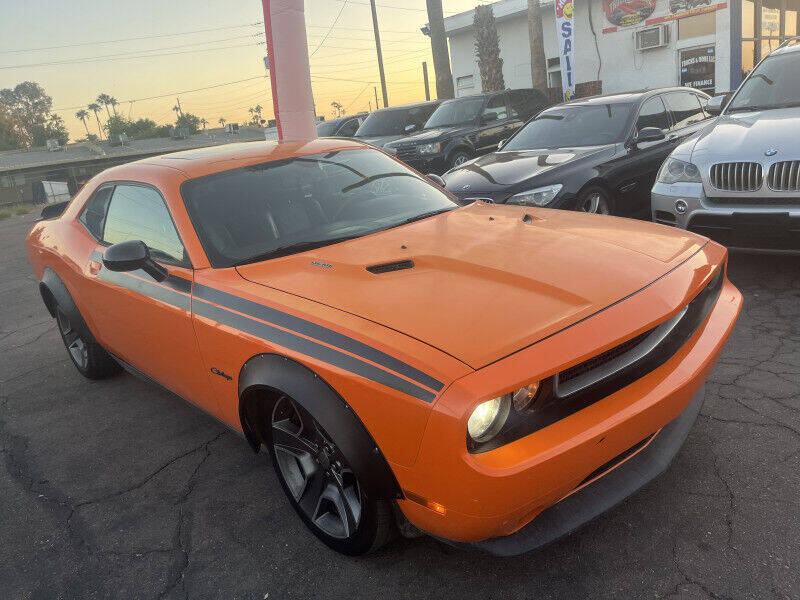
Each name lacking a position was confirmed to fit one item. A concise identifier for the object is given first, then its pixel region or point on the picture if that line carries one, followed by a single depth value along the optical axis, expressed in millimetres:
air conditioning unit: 19250
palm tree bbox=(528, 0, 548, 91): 18766
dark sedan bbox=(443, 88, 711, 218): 5590
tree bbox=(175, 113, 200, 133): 87181
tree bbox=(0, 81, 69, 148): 80500
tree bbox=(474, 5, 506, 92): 22312
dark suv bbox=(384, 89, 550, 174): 10680
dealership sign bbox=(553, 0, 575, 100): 15219
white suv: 4289
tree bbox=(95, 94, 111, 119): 107000
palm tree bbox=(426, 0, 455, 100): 19781
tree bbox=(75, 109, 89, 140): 98938
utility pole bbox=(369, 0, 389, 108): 33156
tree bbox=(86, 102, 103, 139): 106500
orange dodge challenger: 1834
